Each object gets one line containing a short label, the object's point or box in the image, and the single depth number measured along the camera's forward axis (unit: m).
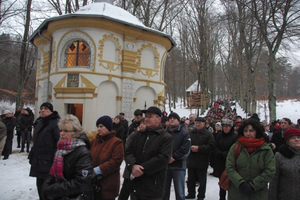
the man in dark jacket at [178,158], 4.57
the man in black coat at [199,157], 5.25
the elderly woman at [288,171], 3.19
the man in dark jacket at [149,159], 3.13
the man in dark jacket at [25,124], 10.38
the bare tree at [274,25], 13.74
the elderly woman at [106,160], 3.35
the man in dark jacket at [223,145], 5.05
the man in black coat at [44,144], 4.07
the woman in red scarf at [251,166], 3.14
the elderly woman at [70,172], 2.60
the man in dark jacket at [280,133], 5.85
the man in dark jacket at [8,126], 9.06
